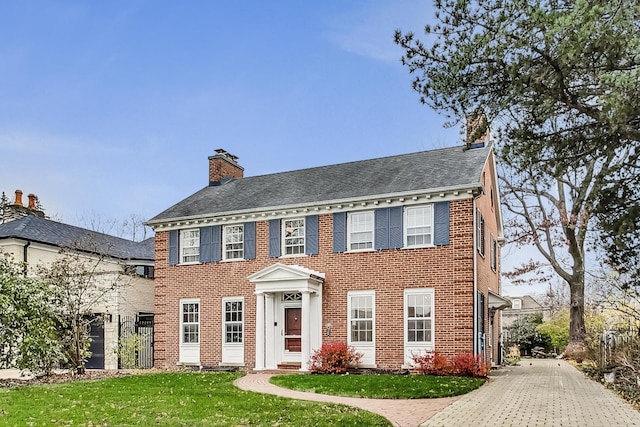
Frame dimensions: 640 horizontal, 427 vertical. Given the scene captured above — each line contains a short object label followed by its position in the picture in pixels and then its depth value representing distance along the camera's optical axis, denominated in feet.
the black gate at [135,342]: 74.08
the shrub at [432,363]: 56.52
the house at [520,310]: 143.84
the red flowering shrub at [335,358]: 60.44
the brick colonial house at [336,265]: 59.41
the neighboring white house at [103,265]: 77.82
